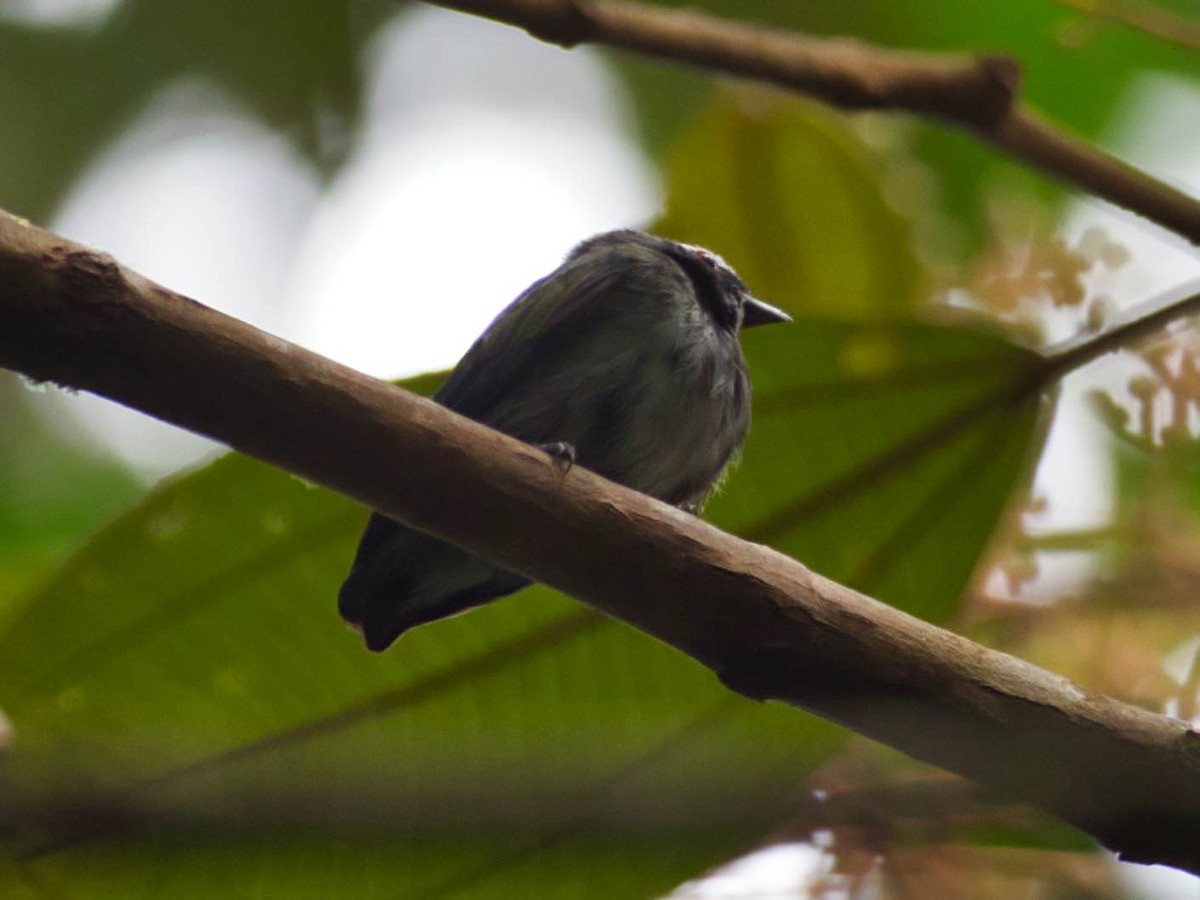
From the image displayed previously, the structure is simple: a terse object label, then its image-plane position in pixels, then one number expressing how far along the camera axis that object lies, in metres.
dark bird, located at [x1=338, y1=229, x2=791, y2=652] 5.64
